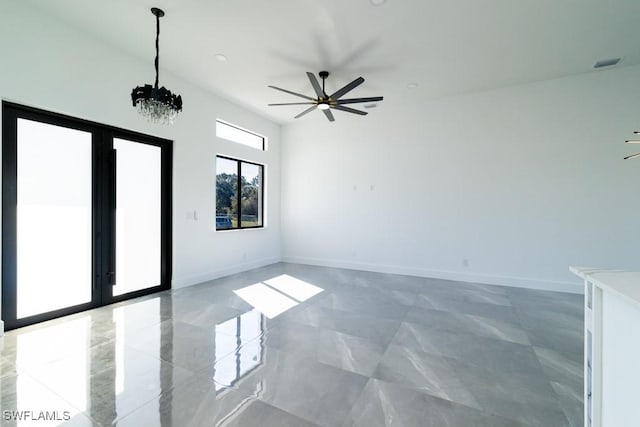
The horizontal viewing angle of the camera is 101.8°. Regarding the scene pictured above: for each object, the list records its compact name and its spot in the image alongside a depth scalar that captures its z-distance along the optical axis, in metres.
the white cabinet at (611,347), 0.97
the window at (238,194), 5.37
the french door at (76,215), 2.89
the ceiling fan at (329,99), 3.42
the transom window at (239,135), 5.35
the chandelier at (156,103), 2.59
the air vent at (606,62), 3.86
